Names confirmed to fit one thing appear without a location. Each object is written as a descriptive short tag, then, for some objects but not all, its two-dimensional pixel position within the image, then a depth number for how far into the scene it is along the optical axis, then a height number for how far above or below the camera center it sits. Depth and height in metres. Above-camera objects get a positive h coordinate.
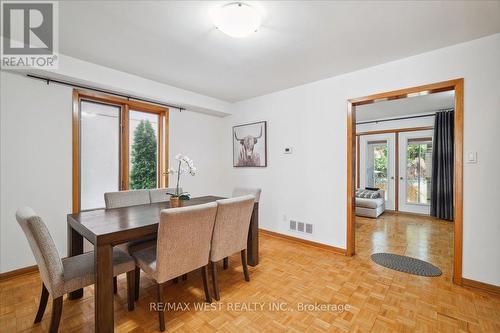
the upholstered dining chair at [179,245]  1.57 -0.60
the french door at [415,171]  5.38 -0.13
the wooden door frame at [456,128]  2.24 +0.38
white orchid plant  2.29 -0.07
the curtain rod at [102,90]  2.55 +1.00
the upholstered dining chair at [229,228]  1.97 -0.58
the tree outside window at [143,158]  3.50 +0.12
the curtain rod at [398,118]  5.14 +1.19
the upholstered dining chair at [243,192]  2.67 -0.35
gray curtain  4.77 +0.02
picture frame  3.99 +0.39
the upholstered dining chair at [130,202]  2.09 -0.42
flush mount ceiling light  1.69 +1.15
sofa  5.10 -0.95
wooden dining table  1.46 -0.49
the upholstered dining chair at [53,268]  1.38 -0.74
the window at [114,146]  2.95 +0.28
